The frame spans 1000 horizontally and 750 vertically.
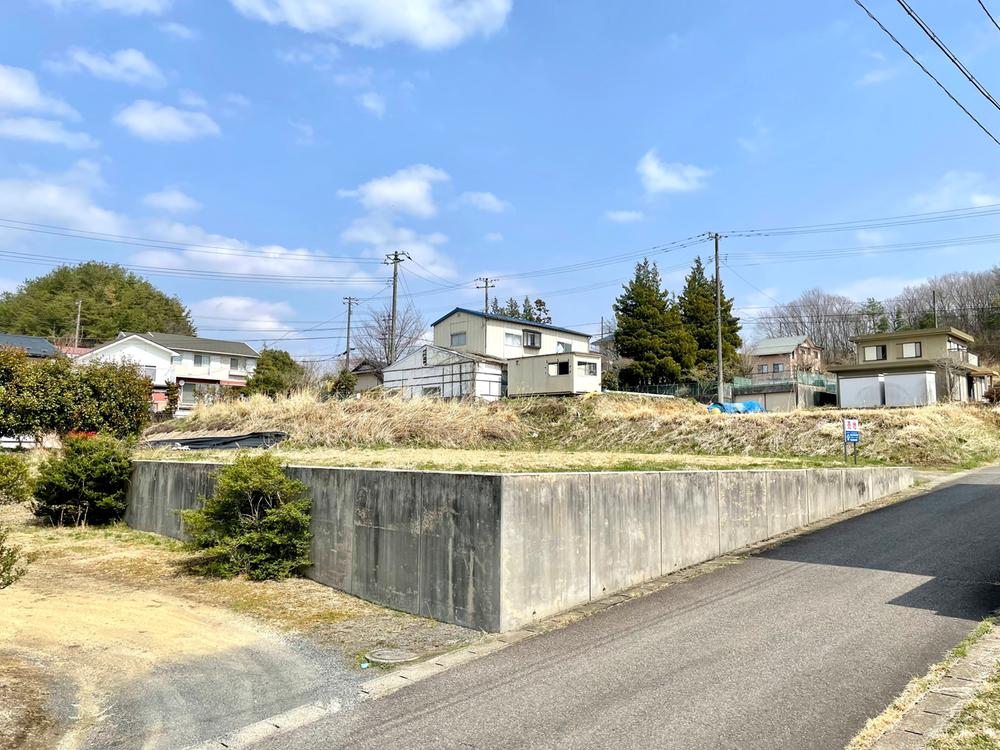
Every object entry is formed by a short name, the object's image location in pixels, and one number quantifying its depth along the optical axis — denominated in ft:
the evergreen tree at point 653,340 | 134.41
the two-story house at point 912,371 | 110.32
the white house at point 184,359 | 147.54
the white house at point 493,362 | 103.86
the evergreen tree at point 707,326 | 141.18
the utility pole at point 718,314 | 112.57
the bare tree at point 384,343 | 167.02
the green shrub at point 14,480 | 40.73
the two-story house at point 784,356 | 181.68
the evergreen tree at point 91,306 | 177.17
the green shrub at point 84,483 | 35.65
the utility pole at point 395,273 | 128.67
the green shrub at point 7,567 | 14.35
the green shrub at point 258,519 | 22.90
